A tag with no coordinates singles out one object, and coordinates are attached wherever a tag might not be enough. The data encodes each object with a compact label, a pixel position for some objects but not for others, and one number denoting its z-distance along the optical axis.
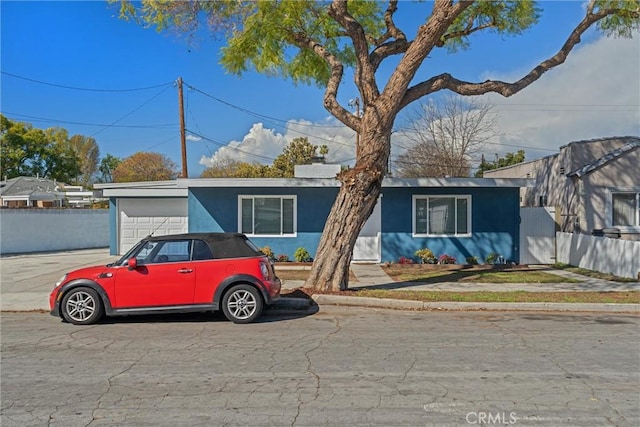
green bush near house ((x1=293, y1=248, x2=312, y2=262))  16.48
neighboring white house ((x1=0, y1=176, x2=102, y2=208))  27.75
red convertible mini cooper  8.01
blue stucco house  16.75
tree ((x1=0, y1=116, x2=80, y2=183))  38.91
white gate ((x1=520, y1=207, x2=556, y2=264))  17.09
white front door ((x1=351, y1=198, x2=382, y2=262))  17.12
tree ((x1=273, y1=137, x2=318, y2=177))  46.62
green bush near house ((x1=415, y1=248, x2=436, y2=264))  16.19
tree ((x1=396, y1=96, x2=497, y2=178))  33.09
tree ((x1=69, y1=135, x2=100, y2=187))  63.97
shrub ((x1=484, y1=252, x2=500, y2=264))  16.44
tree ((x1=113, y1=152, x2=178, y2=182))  53.09
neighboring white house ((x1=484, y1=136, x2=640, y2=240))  17.39
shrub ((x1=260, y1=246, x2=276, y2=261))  16.30
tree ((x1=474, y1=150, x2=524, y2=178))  51.19
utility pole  25.75
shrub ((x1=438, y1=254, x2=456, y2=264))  16.12
